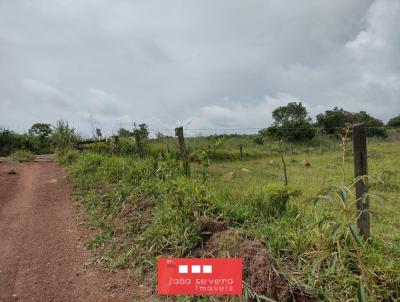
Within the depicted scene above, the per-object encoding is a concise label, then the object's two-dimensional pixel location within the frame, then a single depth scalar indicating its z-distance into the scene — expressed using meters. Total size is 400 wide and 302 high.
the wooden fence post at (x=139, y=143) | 9.12
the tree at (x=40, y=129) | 22.59
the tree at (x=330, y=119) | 33.47
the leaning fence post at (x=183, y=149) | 5.79
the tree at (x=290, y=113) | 42.69
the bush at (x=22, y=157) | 14.19
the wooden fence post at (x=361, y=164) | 3.26
